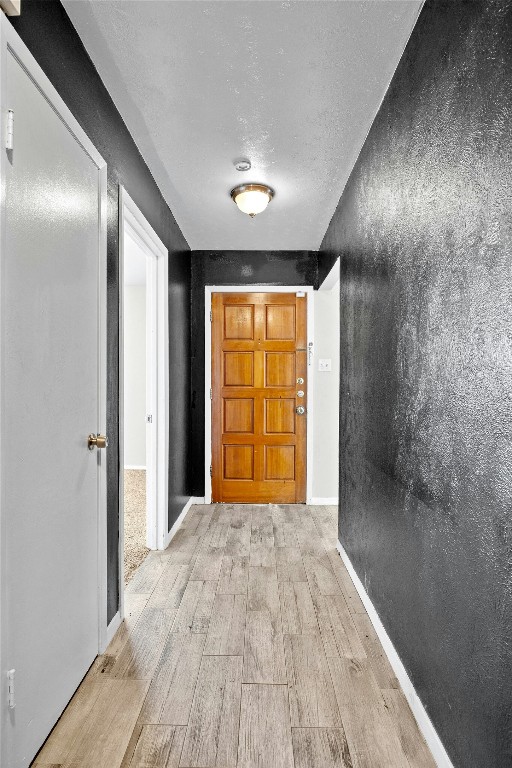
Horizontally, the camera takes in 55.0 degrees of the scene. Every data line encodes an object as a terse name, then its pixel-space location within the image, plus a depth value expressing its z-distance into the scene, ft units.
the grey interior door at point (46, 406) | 4.27
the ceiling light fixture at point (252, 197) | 10.10
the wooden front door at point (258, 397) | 15.26
